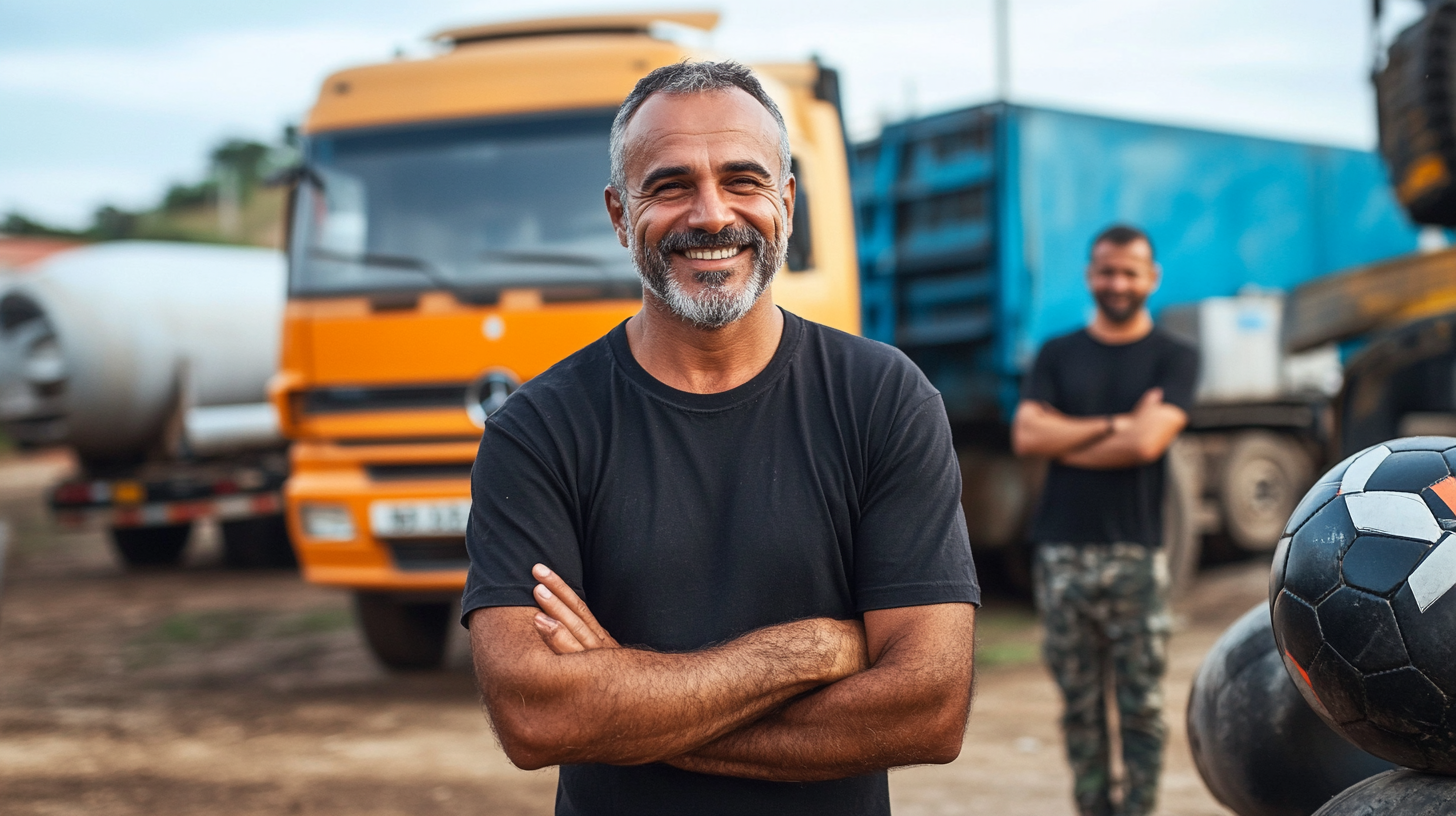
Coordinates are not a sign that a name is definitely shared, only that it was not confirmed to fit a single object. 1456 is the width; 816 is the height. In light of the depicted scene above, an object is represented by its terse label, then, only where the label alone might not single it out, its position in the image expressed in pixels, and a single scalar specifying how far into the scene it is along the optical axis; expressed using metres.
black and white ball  1.75
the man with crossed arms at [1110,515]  4.14
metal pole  20.09
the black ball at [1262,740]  2.22
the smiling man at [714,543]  1.85
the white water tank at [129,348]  10.26
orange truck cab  5.88
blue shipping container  7.90
